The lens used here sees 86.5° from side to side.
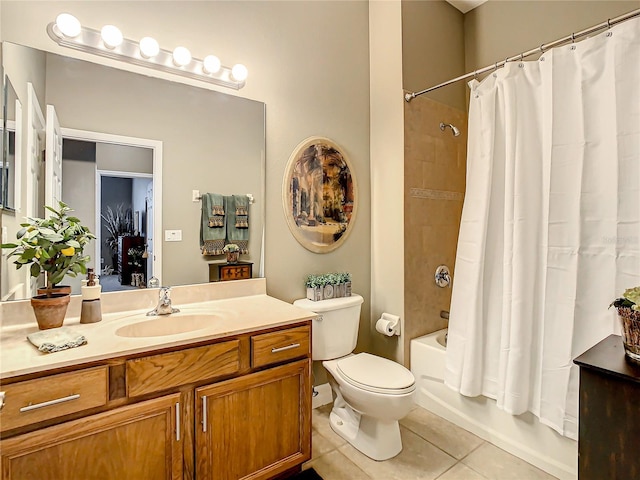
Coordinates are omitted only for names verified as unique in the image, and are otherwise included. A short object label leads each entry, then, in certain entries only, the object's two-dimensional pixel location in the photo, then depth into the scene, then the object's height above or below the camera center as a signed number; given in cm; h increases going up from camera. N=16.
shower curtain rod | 136 +90
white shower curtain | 146 +8
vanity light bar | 147 +84
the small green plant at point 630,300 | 116 -21
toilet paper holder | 231 -61
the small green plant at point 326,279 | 214 -28
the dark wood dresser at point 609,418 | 108 -58
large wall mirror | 141 +38
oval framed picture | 215 +27
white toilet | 169 -75
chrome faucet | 157 -34
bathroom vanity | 103 -59
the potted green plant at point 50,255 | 128 -9
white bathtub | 164 -101
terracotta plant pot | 128 -30
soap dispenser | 142 -30
